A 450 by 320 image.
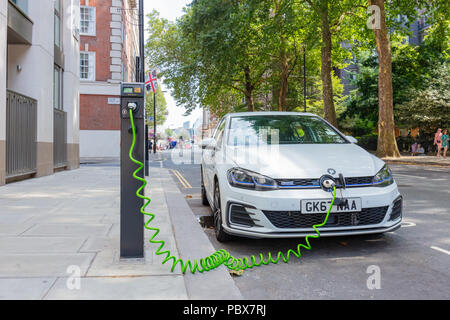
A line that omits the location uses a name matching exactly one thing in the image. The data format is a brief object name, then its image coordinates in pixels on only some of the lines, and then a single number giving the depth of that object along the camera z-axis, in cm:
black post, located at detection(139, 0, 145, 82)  1330
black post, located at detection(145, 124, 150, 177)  1245
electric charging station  340
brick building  2730
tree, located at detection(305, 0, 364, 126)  2430
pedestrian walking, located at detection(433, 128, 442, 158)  2370
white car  382
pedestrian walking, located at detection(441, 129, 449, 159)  2411
